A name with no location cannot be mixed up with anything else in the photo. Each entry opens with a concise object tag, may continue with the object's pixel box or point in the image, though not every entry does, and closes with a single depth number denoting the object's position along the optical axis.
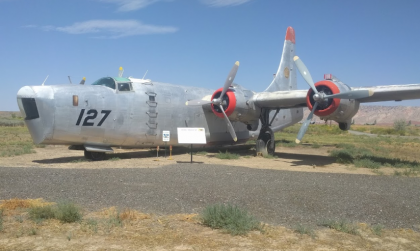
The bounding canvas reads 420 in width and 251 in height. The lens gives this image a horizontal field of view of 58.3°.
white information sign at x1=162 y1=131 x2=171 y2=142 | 18.50
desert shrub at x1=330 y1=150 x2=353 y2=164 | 18.74
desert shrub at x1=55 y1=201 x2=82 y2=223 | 6.47
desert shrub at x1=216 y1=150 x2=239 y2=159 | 19.56
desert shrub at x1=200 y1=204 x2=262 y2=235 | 6.10
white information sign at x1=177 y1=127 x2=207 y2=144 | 16.88
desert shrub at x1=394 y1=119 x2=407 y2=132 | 69.29
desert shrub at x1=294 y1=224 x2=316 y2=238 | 6.04
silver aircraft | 15.34
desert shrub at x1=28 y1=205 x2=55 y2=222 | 6.61
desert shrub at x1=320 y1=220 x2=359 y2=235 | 6.25
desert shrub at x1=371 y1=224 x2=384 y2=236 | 6.19
